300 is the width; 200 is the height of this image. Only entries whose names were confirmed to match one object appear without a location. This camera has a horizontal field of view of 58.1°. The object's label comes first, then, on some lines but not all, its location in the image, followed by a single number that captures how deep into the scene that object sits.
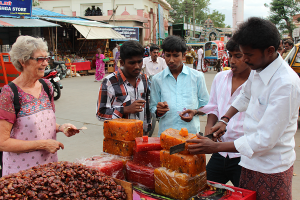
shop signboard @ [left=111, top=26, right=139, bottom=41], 21.61
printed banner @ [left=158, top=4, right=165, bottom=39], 30.70
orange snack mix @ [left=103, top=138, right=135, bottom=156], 1.79
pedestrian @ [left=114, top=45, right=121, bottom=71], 12.94
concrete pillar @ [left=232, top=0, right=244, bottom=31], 52.72
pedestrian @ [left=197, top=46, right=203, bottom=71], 16.94
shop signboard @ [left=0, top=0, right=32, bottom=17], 11.14
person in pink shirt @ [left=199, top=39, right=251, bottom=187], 2.10
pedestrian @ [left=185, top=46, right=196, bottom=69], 15.74
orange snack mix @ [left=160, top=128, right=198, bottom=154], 1.52
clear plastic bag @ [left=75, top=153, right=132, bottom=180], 1.63
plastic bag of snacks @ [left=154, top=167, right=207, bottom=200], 1.49
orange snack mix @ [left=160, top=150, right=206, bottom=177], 1.49
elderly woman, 1.87
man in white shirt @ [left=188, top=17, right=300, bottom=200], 1.35
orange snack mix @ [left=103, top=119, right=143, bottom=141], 1.77
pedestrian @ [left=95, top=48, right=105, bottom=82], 13.23
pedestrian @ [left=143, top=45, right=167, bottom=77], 7.09
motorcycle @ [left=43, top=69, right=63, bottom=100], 8.04
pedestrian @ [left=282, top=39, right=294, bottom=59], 8.81
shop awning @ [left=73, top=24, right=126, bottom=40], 15.98
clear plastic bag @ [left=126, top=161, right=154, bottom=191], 1.65
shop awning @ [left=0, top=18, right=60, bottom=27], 10.72
